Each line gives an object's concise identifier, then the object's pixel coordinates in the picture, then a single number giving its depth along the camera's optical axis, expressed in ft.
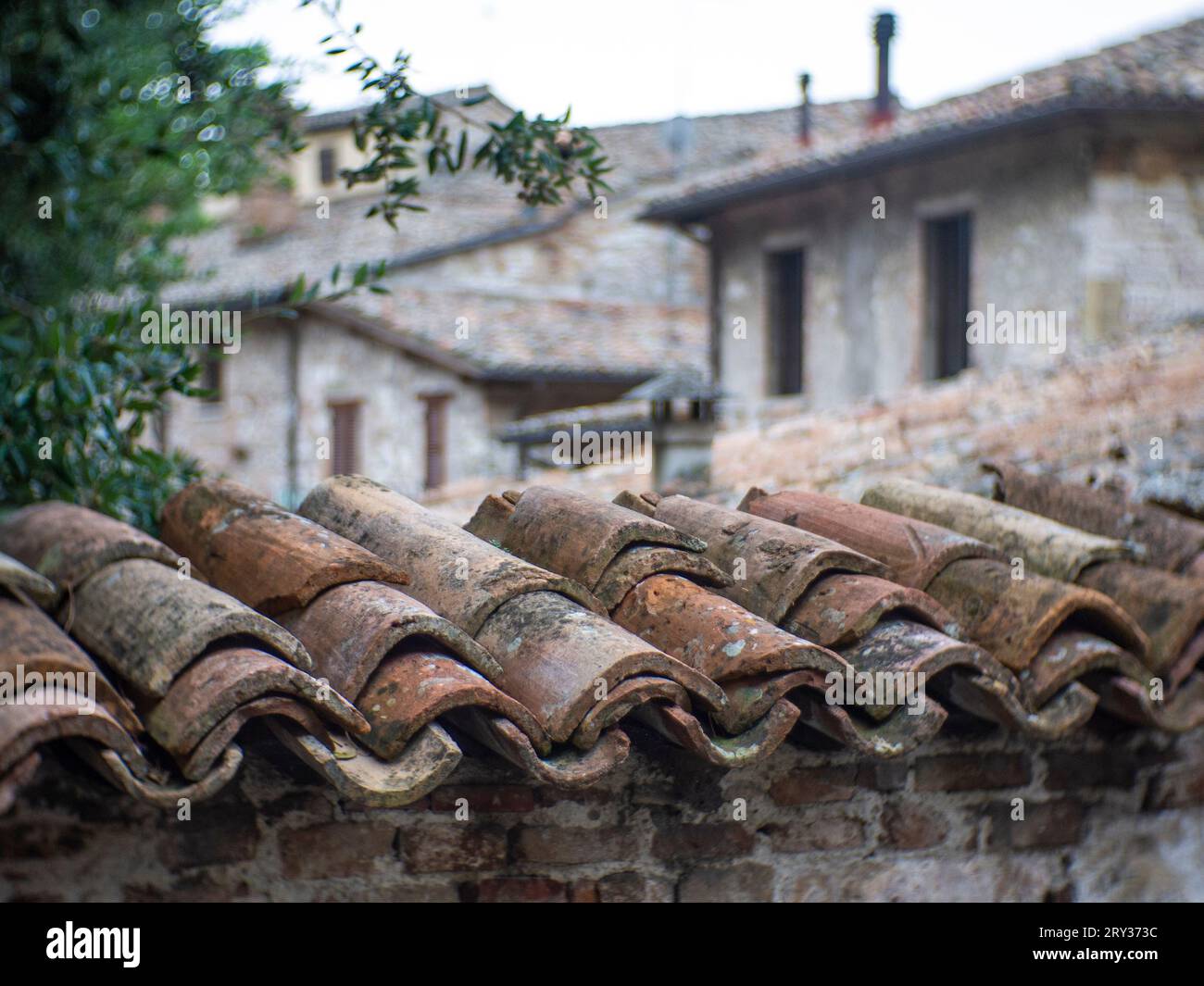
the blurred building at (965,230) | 38.50
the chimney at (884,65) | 51.93
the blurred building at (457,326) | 55.93
